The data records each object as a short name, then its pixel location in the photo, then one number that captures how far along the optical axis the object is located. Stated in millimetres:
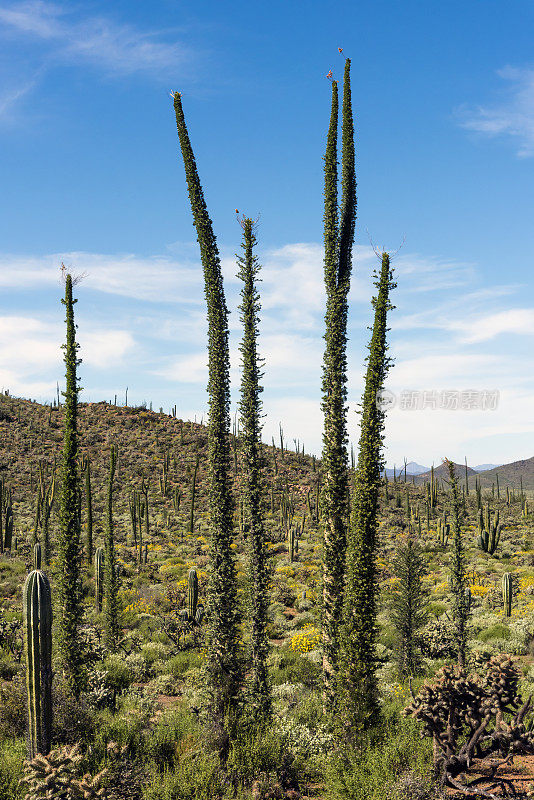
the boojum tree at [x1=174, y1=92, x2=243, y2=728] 14062
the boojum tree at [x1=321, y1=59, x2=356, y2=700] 14461
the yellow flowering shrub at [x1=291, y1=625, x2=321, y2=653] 22650
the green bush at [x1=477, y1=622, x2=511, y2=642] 23205
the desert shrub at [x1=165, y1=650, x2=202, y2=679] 20297
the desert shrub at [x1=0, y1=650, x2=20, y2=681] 18612
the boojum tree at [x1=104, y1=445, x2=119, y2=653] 22484
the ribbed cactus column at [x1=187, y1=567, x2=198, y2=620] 24906
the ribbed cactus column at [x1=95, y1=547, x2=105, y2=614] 28156
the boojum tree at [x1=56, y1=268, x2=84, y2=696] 15227
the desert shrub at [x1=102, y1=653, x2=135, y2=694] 18750
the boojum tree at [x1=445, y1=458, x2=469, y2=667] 19188
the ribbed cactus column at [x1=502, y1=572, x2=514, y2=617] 26438
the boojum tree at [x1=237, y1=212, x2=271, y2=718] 14758
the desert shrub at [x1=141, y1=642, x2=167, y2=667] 21609
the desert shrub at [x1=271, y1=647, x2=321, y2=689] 19005
